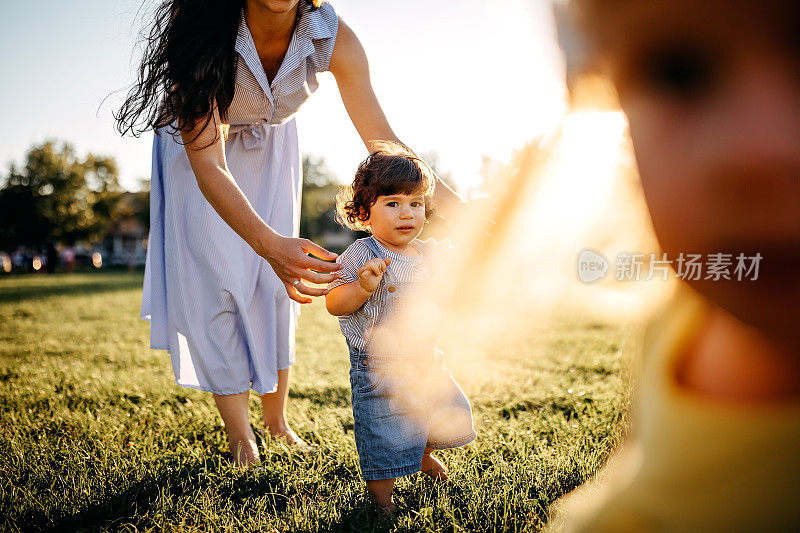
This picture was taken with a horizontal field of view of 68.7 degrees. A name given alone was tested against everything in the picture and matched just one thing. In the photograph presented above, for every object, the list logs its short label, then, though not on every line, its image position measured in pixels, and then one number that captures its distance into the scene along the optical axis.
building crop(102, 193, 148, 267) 70.44
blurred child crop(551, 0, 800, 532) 0.54
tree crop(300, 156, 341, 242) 55.78
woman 2.12
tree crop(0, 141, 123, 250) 42.09
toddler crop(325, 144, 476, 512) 2.14
